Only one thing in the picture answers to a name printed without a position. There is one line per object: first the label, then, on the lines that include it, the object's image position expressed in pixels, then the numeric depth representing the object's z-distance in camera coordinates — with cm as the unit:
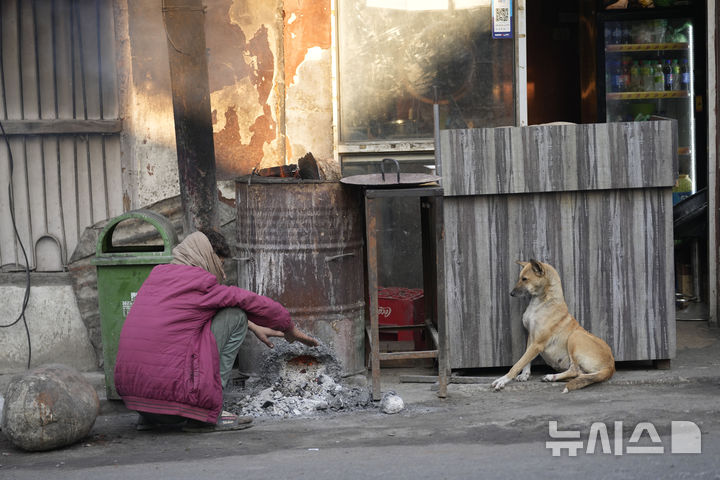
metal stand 1189
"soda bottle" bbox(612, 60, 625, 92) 2009
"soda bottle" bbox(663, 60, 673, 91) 1973
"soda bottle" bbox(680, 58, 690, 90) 1970
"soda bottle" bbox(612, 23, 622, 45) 1989
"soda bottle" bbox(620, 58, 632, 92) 2006
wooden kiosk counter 1312
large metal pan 1197
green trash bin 1243
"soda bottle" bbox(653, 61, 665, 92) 1978
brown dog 1278
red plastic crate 1453
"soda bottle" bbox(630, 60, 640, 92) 1995
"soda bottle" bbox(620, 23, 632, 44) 1987
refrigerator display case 1950
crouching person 1073
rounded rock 1038
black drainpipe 1331
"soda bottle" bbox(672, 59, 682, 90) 1972
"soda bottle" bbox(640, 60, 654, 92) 1984
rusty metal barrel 1278
